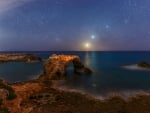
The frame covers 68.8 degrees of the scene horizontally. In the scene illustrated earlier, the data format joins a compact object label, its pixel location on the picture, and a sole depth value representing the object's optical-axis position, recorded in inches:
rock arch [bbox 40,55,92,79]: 856.0
